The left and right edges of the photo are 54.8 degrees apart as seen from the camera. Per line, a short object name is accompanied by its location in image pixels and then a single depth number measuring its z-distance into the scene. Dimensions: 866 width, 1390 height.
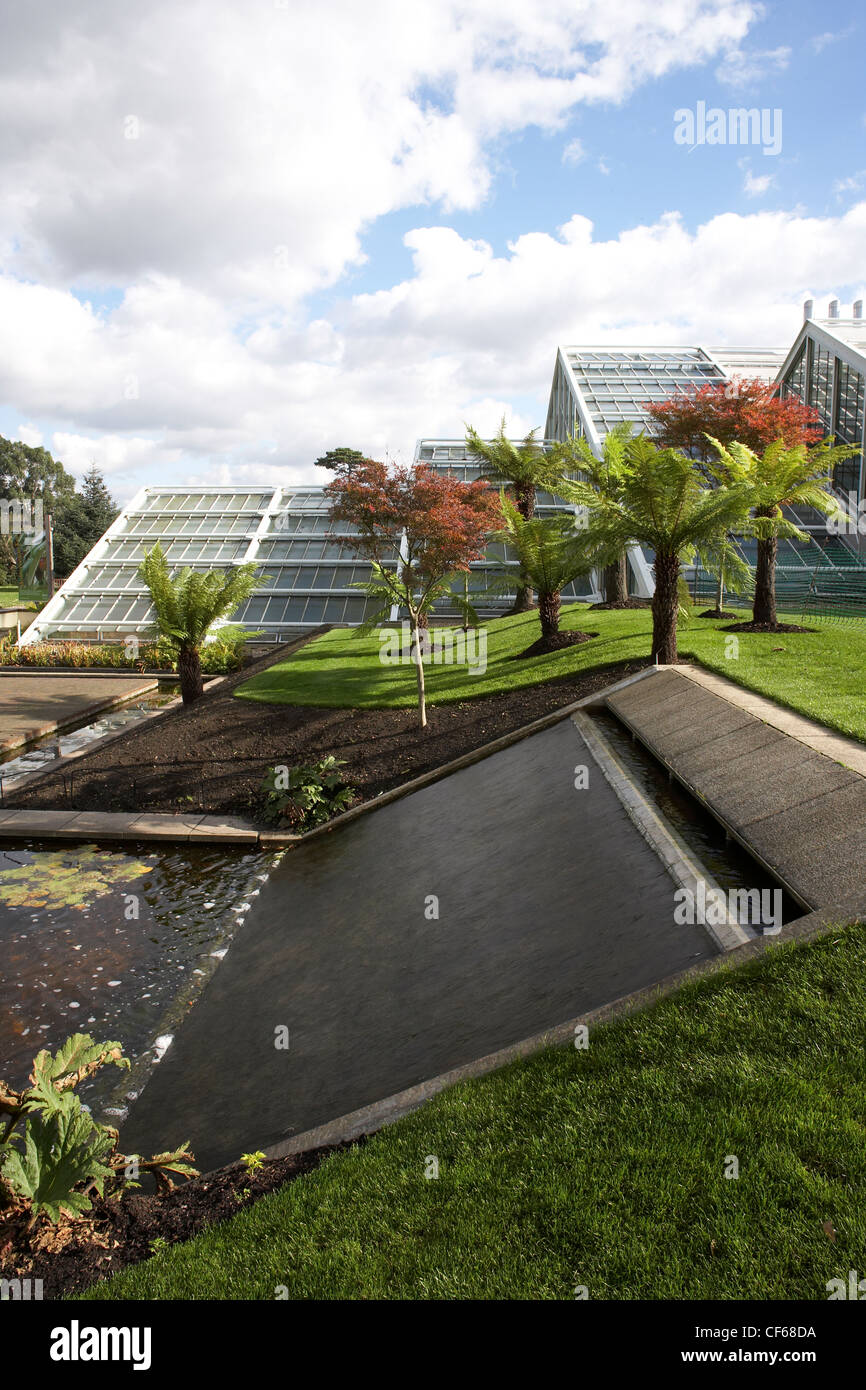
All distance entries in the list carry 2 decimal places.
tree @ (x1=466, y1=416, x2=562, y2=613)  22.95
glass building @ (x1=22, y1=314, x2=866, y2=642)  29.72
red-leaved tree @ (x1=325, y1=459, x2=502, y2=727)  15.60
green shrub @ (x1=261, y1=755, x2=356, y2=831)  12.81
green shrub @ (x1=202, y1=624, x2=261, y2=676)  25.53
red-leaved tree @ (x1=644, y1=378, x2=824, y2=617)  19.30
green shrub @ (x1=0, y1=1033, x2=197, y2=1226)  4.61
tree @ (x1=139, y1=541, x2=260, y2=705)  19.00
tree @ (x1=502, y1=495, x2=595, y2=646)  17.28
